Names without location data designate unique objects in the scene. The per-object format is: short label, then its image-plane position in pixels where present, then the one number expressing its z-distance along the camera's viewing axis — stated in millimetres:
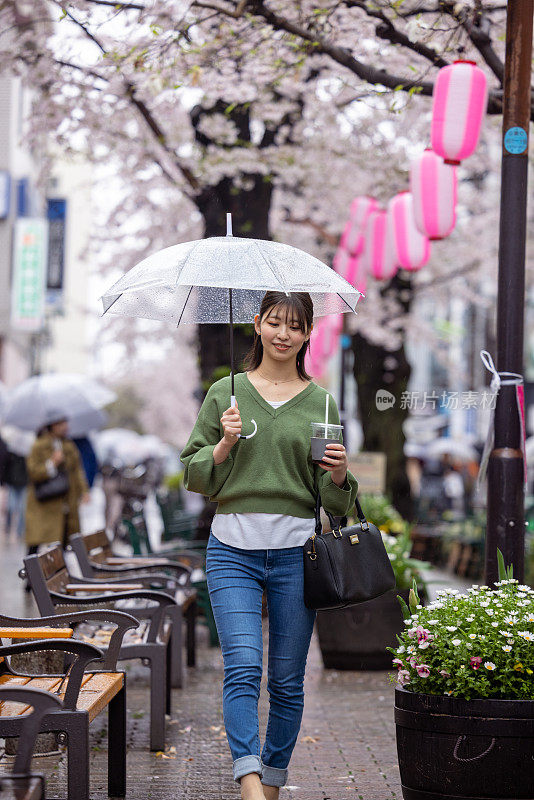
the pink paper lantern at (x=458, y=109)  13578
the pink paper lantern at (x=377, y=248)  23391
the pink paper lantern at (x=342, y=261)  26203
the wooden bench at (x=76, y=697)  8062
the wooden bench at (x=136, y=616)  11187
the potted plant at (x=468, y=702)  8094
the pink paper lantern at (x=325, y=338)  32406
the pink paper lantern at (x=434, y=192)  17766
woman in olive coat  24781
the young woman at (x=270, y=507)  8422
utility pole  10984
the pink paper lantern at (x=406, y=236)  21484
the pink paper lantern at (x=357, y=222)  24016
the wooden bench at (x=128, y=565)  14562
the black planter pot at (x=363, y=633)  16516
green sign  51406
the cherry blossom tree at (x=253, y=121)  14234
